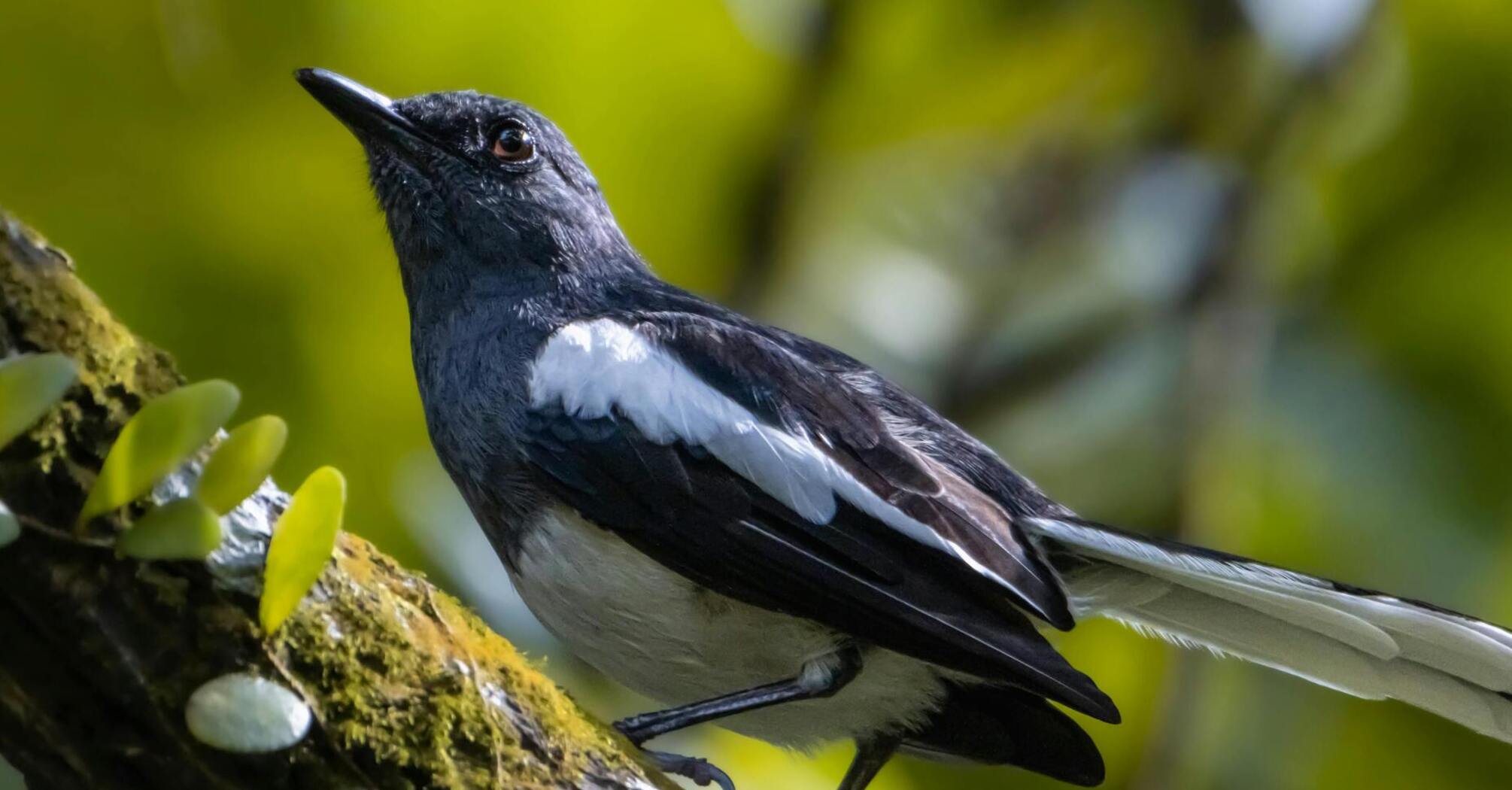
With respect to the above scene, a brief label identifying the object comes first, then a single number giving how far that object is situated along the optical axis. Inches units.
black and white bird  109.0
